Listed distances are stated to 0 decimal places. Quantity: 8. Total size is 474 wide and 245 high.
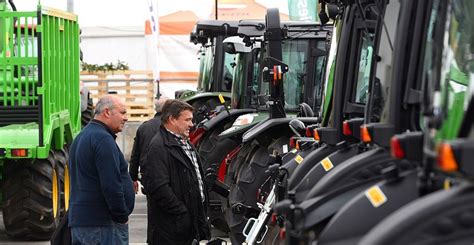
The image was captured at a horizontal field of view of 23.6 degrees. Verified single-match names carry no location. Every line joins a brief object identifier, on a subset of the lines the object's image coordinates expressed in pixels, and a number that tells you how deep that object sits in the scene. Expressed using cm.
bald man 842
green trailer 1322
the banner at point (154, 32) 2788
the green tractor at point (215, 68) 1819
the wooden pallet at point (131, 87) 2944
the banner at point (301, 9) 2051
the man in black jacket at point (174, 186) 918
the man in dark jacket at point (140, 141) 1171
